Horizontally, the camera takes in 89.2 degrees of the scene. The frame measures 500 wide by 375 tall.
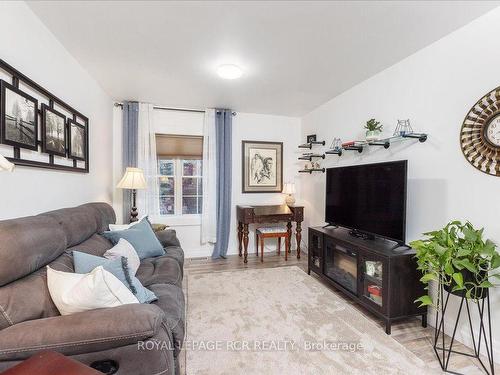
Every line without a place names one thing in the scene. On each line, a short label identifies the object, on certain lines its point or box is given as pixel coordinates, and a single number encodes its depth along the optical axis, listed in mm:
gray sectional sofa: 1026
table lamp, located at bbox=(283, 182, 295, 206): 4168
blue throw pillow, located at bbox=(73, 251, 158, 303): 1521
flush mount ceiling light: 2553
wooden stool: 3844
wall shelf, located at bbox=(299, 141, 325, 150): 3807
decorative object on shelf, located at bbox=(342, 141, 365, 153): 2924
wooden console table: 3859
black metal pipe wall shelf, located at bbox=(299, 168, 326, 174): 3779
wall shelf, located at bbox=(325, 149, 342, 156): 3349
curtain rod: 3938
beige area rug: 1664
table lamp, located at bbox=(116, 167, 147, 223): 3180
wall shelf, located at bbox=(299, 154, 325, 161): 3810
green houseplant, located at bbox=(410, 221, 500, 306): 1549
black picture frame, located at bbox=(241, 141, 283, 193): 4262
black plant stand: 1616
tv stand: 2025
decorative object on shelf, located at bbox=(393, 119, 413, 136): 2381
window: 3986
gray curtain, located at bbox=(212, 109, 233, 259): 4031
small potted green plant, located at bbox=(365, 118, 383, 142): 2586
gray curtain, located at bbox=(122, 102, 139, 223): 3682
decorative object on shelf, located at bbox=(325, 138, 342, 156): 3355
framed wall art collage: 1541
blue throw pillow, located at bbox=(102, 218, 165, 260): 2350
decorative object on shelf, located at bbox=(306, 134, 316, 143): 3993
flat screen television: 2178
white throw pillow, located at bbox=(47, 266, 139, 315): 1199
